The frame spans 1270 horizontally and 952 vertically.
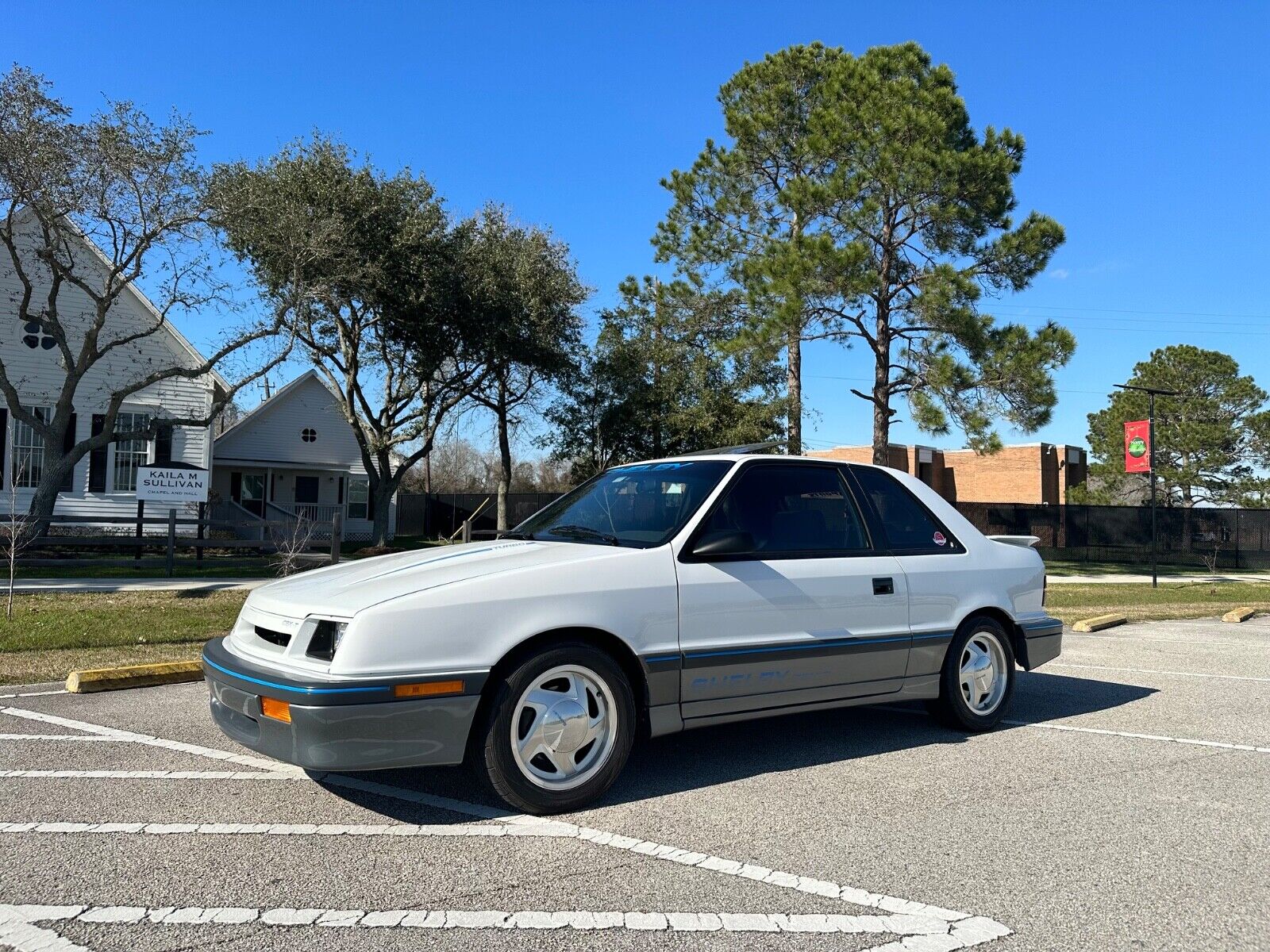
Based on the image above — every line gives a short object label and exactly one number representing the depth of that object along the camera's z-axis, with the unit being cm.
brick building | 5053
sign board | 1542
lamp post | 2102
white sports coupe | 405
